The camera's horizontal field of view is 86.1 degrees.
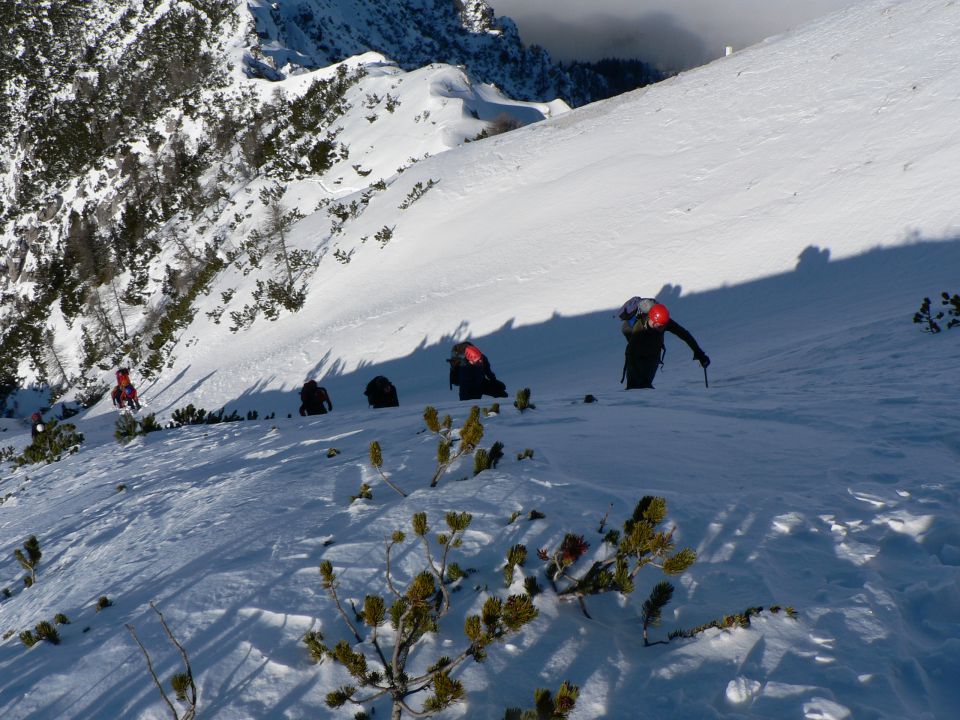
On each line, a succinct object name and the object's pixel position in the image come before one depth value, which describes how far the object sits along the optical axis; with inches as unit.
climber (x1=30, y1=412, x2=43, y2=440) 488.1
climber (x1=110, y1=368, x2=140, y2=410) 737.0
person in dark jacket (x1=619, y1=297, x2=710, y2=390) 252.5
